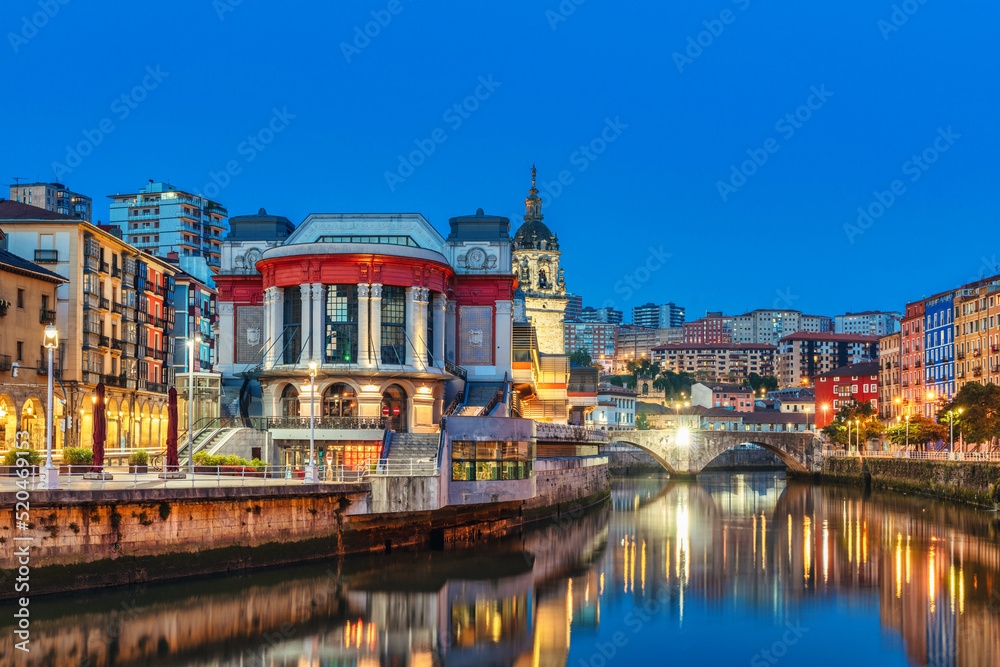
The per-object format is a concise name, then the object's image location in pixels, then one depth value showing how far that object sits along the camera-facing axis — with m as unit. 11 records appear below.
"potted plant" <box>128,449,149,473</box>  47.16
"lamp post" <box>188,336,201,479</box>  50.38
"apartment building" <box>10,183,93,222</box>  148.88
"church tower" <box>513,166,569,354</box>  161.40
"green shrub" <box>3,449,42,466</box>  43.25
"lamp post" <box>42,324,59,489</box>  36.59
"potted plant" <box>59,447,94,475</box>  45.38
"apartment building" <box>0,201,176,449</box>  81.88
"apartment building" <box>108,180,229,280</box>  165.25
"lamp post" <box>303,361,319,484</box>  46.44
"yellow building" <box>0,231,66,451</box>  70.81
